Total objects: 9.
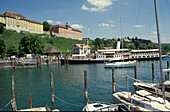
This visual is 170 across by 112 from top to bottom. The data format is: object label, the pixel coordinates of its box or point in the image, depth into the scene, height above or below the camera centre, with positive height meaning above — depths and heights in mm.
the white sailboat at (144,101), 12618 -4517
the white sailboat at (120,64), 55719 -3623
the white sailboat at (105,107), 13445 -5013
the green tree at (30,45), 82875 +7229
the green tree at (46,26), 159500 +34659
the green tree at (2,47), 73256 +5584
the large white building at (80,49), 108188 +5399
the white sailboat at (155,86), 16503 -4270
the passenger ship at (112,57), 81250 -877
